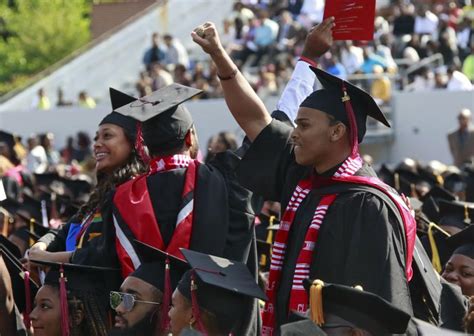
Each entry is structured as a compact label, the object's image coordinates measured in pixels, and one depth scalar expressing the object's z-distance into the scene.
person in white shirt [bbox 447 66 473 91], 21.19
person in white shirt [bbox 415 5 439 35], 25.09
